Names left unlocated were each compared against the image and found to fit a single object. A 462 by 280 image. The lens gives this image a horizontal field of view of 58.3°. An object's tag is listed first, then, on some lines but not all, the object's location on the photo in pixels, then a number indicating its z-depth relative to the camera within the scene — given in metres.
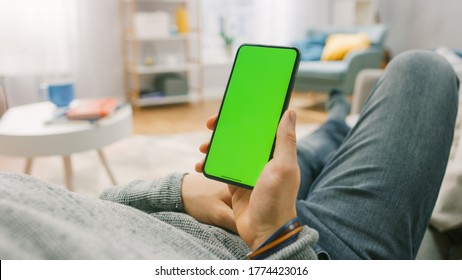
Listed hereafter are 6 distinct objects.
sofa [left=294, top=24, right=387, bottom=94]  2.89
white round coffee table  1.11
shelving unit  3.19
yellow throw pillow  3.14
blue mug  1.36
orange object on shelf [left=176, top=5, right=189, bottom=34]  3.32
